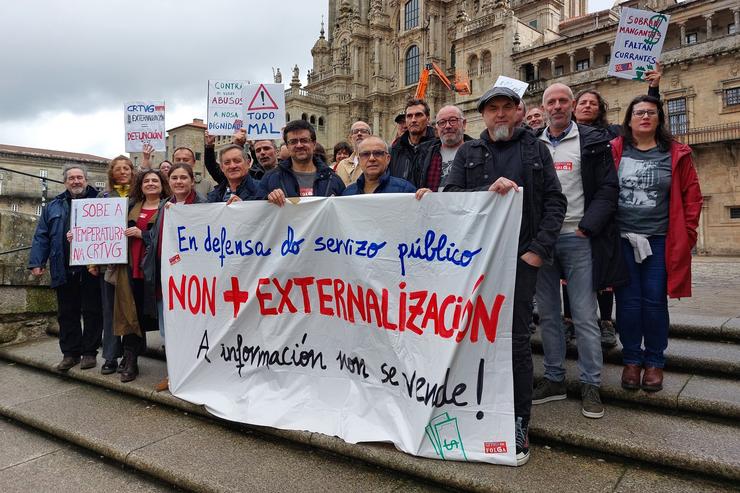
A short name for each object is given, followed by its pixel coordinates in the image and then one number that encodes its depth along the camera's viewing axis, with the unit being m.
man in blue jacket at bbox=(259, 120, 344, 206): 4.29
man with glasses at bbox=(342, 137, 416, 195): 3.87
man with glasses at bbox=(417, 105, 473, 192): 4.27
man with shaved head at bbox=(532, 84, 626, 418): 3.49
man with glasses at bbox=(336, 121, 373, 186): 5.86
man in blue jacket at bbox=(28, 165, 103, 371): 5.35
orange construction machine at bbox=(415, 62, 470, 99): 33.75
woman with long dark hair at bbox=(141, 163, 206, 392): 4.77
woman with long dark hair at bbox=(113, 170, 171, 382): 4.88
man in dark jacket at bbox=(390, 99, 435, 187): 4.66
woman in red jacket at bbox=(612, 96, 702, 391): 3.46
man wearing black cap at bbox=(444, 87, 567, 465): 3.02
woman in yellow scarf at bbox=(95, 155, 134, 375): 5.14
